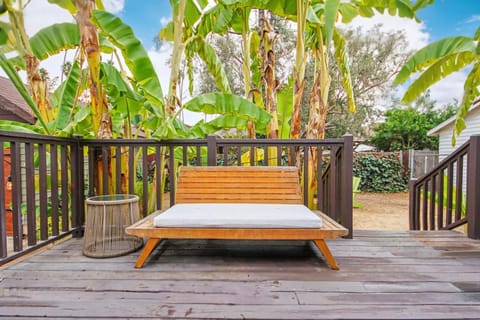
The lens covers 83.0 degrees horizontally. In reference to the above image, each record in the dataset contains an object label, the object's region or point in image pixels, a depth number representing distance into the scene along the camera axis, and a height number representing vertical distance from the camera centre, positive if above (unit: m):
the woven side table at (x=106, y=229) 2.30 -0.65
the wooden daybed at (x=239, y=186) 2.71 -0.34
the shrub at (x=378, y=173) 10.79 -0.83
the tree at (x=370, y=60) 11.91 +4.09
